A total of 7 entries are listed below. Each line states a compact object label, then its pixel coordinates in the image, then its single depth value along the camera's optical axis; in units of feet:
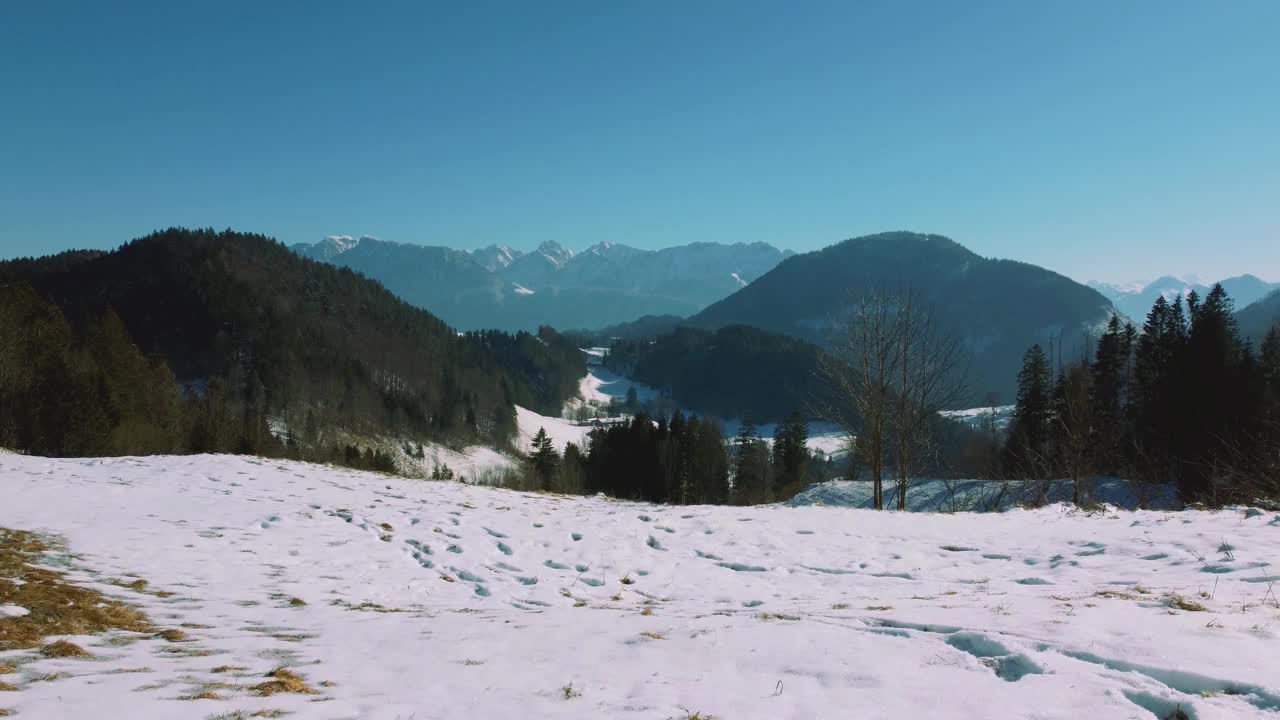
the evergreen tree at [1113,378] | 153.48
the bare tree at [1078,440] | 66.19
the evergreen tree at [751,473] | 235.61
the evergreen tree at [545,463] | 262.67
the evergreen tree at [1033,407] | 152.15
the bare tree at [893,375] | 60.64
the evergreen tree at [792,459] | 243.40
